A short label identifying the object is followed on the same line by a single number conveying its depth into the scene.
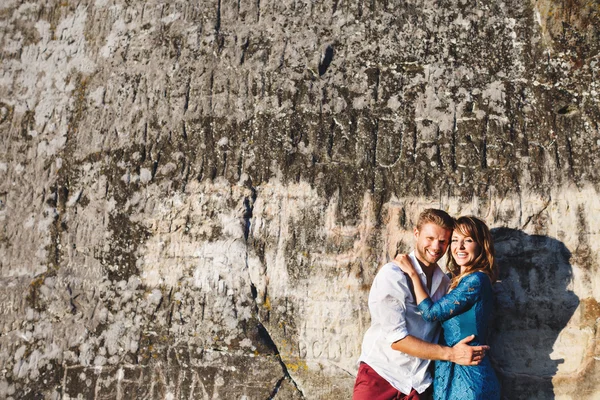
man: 2.62
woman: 2.60
